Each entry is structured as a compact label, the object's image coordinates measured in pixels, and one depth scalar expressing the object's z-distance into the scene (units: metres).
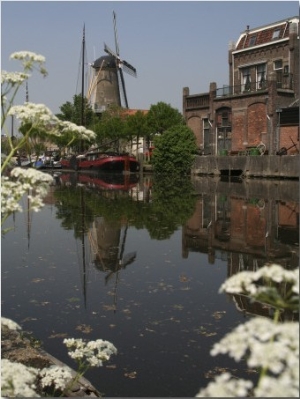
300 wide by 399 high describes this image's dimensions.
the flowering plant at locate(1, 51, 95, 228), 3.72
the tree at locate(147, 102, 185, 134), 48.66
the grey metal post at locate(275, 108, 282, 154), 38.88
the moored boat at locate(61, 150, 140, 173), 50.88
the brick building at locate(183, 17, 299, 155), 39.19
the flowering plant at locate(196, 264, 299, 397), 1.94
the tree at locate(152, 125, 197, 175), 43.50
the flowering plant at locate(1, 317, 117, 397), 2.79
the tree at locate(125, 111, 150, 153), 50.47
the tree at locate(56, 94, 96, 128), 65.88
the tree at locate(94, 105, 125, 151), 54.22
